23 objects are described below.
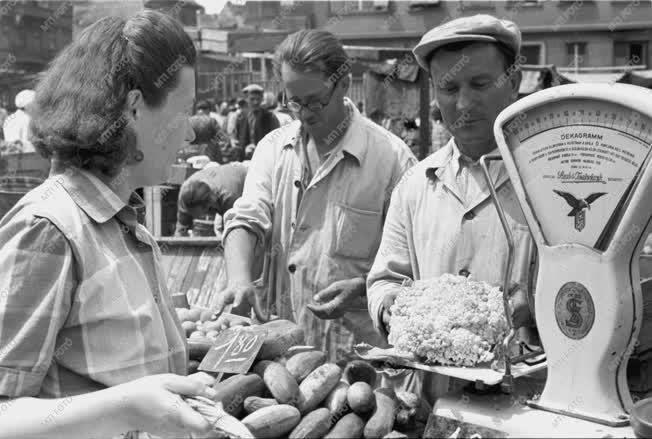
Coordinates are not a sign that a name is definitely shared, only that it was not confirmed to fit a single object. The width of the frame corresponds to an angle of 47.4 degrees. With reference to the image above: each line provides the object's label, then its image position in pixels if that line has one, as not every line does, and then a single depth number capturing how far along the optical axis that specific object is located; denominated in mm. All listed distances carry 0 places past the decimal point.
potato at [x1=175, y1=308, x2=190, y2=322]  2811
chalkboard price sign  2003
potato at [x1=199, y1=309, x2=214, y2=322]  2801
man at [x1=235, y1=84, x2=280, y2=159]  10820
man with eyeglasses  3158
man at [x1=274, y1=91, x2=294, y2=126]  12305
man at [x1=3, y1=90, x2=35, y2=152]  9552
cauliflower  1664
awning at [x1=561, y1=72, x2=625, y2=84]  11828
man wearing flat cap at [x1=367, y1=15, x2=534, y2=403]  2174
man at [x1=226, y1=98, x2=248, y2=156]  12395
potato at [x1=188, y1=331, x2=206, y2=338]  2475
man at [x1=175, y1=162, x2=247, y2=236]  5512
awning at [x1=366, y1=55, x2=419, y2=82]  10758
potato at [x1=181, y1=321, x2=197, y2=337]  2622
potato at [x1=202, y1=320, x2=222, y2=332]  2576
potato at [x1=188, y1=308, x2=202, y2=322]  2822
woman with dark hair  1399
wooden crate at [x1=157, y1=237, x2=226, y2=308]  4703
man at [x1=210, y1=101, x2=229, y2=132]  14273
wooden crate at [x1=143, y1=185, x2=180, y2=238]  6781
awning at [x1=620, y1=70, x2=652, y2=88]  12516
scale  1487
